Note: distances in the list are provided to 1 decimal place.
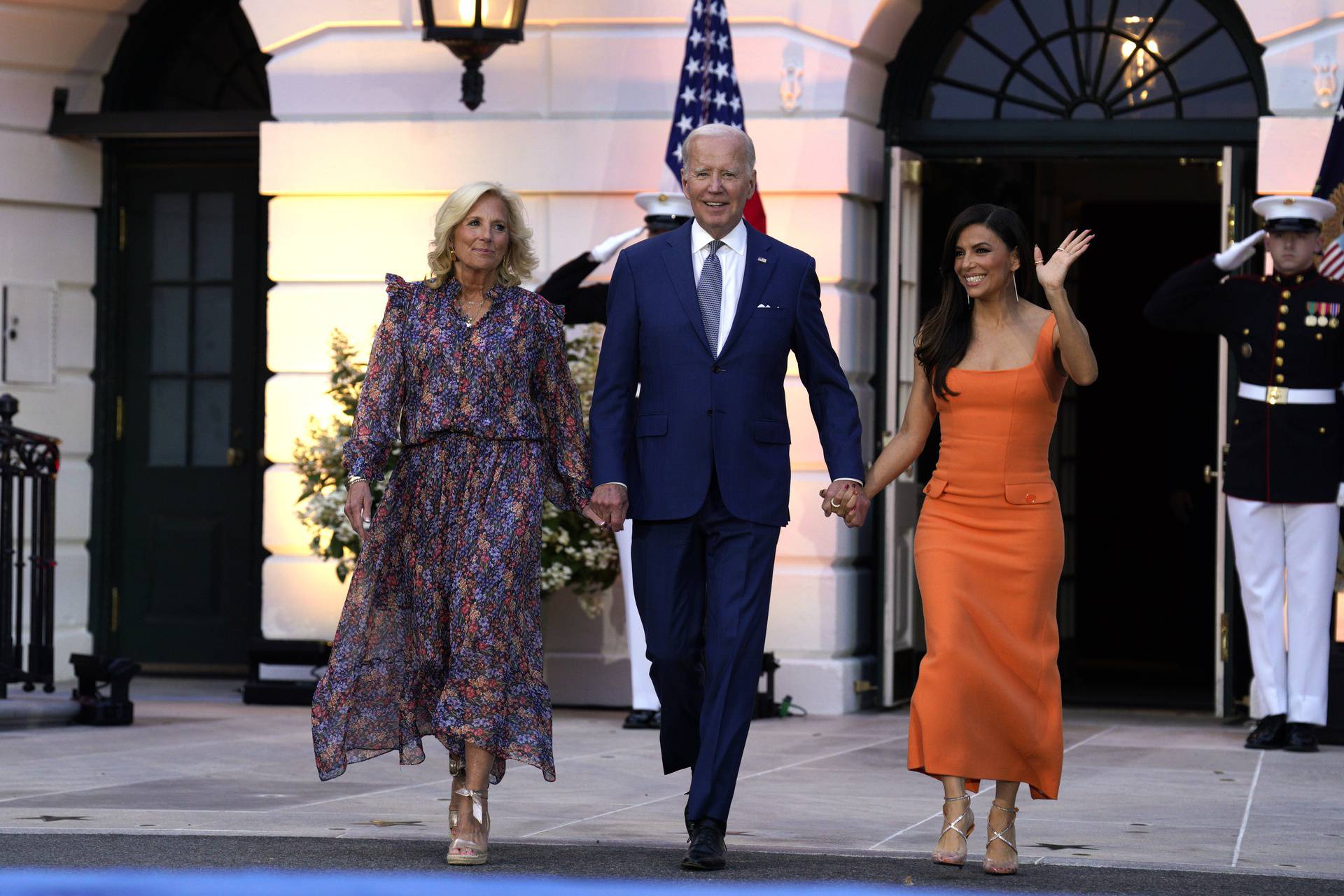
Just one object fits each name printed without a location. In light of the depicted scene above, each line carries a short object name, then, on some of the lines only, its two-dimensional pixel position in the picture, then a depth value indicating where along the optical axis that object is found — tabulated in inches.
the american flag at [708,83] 748.0
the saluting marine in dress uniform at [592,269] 685.9
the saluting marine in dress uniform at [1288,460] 676.1
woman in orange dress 424.5
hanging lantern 754.2
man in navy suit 429.4
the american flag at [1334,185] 698.8
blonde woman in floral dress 429.4
